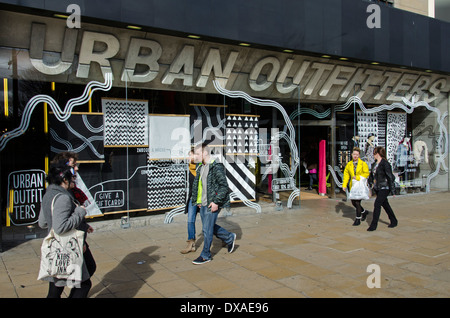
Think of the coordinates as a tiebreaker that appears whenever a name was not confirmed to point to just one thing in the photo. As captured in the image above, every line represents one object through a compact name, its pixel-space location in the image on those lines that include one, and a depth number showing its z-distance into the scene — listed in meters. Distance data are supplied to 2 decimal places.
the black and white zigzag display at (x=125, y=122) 8.80
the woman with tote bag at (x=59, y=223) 3.77
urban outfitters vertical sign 7.78
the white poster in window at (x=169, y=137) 9.34
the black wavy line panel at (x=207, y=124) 9.91
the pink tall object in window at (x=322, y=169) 13.54
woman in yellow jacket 8.99
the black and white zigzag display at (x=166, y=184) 9.35
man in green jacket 6.25
